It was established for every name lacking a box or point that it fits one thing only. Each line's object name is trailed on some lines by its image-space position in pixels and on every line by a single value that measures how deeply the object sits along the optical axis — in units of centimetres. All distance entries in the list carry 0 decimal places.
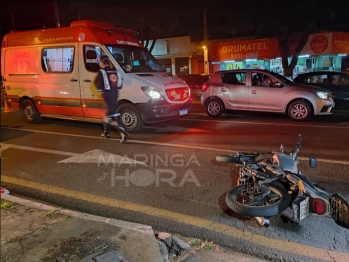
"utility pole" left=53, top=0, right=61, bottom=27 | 1956
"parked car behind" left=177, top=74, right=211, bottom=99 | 1567
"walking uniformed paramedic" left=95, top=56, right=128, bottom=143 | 807
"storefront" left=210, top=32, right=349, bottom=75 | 1817
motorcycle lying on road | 330
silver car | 984
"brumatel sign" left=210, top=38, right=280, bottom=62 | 1997
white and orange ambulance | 845
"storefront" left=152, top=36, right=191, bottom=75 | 2695
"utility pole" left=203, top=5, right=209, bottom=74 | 2041
